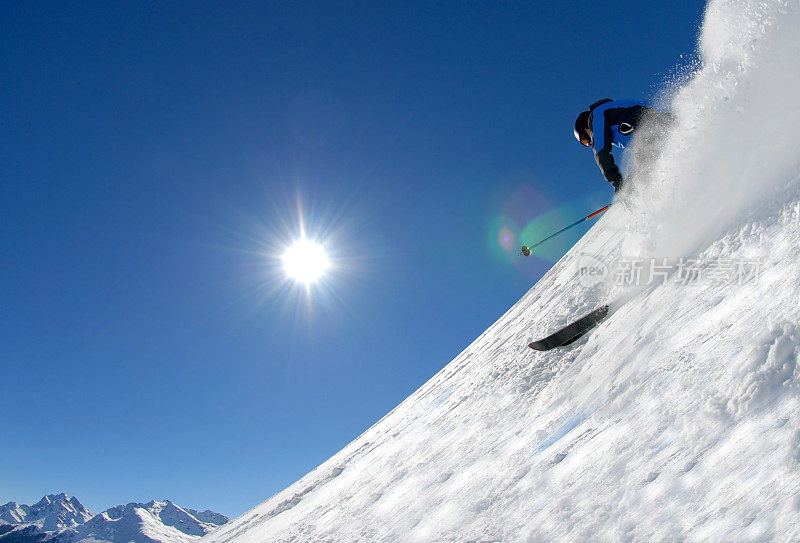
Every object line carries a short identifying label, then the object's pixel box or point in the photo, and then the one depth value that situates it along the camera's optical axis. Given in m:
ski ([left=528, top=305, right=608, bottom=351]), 4.98
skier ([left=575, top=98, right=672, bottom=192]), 6.47
